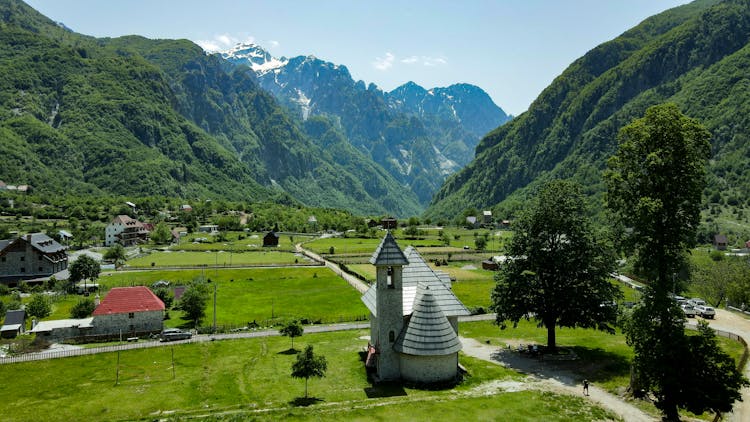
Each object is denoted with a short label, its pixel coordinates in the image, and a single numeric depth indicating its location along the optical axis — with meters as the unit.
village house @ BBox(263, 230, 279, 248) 157.25
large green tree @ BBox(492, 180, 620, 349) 45.75
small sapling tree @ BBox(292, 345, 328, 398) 36.22
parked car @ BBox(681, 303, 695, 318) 61.69
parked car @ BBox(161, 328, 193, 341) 53.84
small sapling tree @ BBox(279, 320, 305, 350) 50.72
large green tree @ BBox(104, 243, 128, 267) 111.94
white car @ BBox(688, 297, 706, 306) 63.44
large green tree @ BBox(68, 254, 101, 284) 81.09
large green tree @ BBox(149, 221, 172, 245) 160.76
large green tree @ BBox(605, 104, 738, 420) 30.75
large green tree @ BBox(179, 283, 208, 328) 60.50
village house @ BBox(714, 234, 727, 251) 135.38
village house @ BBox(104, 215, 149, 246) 150.38
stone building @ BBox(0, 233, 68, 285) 91.94
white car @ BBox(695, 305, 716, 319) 60.41
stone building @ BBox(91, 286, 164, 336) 56.12
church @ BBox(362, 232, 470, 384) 38.41
